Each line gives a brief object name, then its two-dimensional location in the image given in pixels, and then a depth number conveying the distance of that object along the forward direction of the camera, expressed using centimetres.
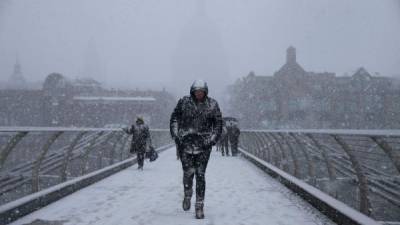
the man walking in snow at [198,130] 567
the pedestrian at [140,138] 1241
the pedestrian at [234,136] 1892
